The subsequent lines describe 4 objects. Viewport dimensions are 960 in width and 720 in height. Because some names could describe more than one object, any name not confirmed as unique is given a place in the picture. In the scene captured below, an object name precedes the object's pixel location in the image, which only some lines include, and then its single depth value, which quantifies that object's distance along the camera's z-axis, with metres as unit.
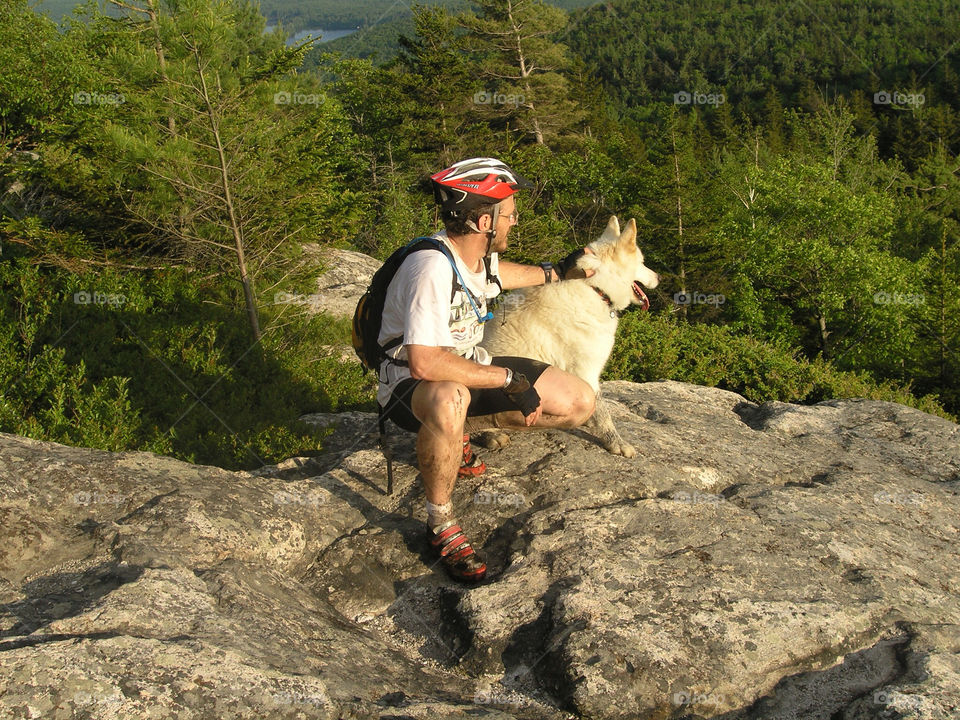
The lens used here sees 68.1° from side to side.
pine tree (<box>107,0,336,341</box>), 9.81
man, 3.77
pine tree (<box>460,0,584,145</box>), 38.50
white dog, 5.29
